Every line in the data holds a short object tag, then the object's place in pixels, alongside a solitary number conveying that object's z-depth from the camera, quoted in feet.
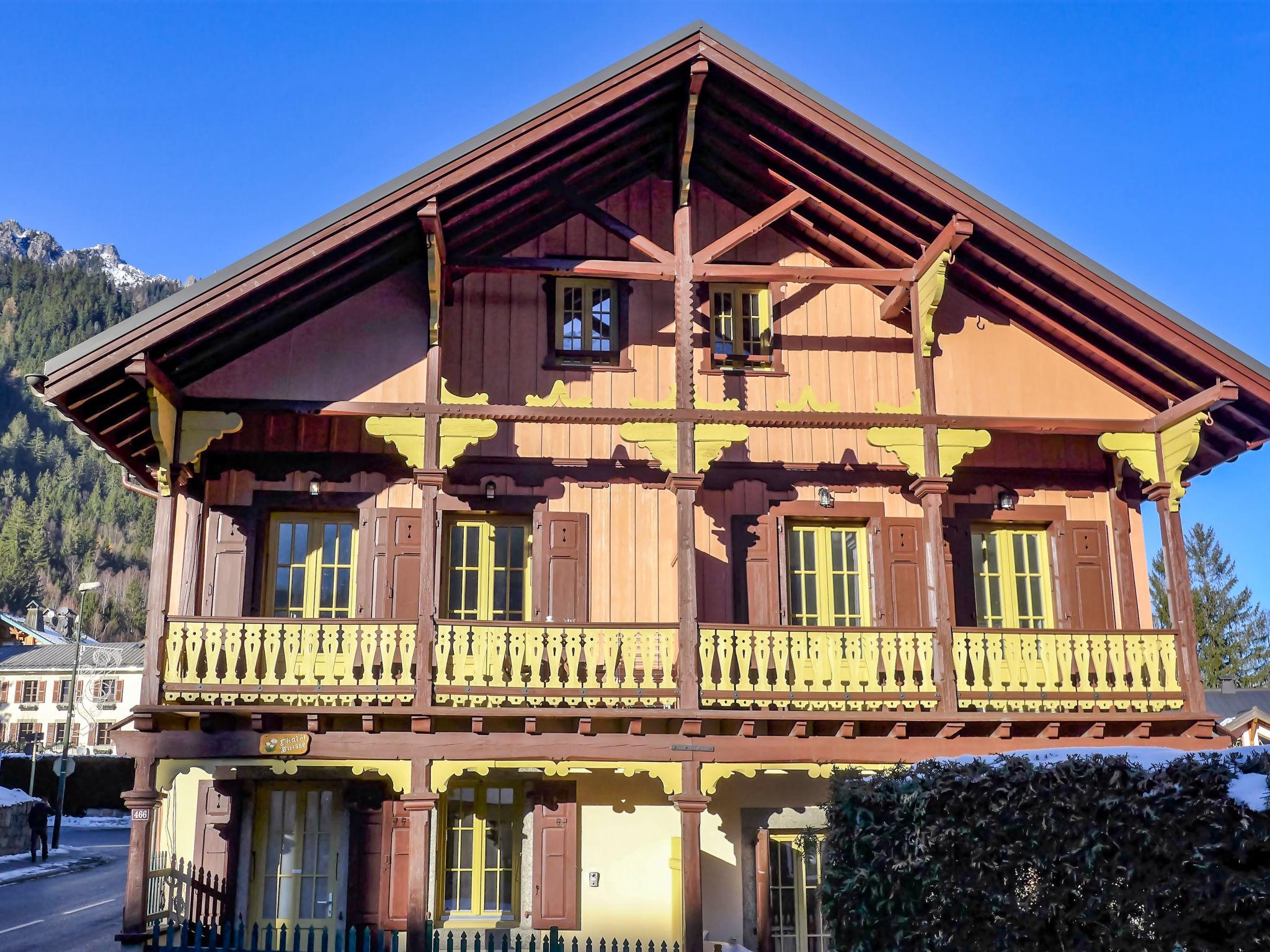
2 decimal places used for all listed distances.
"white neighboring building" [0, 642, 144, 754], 242.58
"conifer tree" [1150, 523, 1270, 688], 188.85
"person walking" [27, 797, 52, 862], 109.29
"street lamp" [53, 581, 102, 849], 120.78
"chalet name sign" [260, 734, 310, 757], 45.19
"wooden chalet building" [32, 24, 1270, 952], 46.26
